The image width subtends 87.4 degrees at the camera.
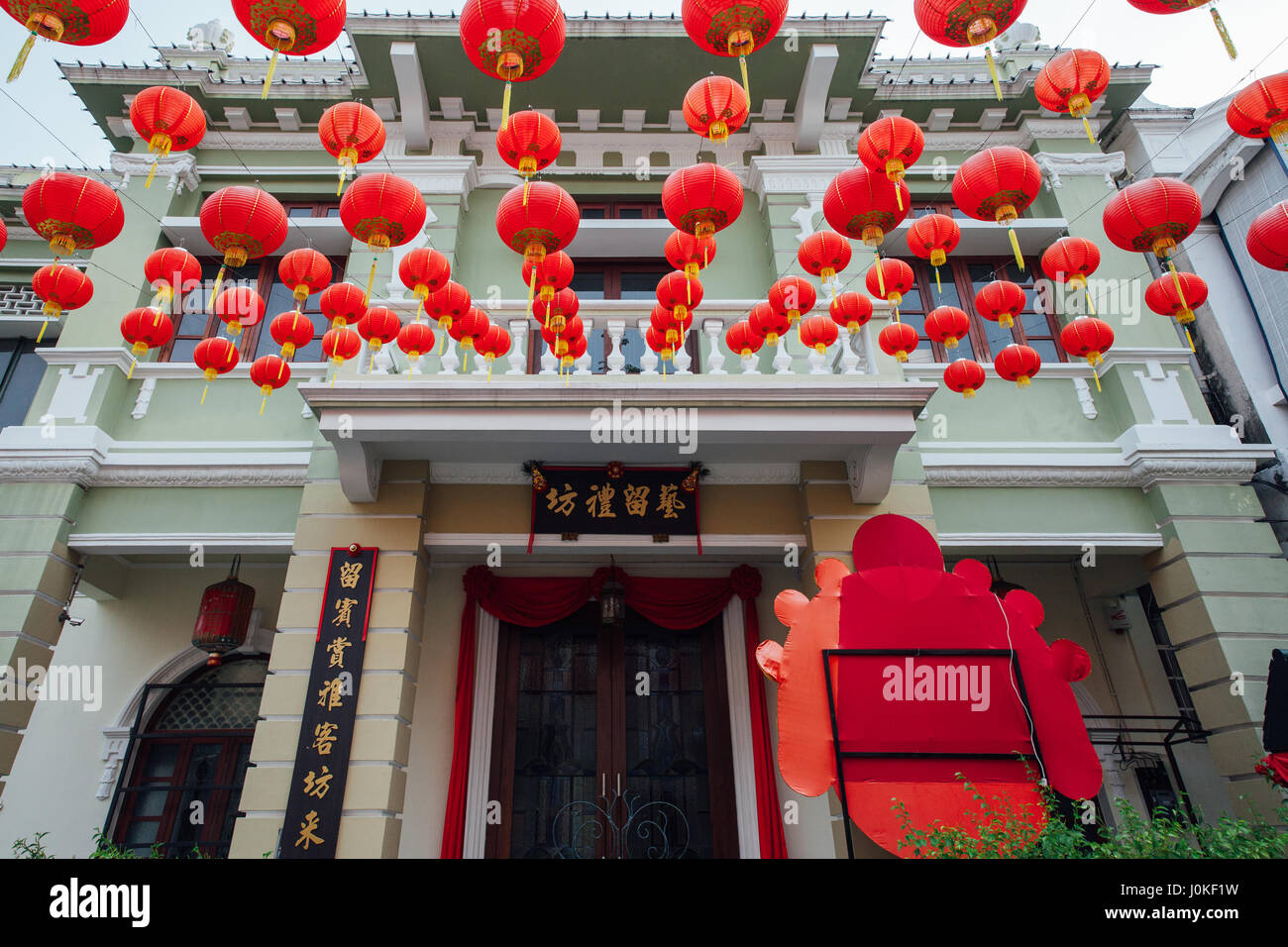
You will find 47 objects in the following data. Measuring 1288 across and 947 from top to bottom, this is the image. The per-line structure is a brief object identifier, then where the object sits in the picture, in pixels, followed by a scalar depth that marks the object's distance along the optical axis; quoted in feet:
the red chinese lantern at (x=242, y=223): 15.96
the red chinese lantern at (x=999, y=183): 15.46
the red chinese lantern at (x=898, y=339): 20.49
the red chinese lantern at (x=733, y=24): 12.84
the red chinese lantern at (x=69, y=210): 15.16
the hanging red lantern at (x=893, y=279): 18.93
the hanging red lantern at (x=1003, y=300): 19.70
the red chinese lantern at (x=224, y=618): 22.29
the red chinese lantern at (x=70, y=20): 11.64
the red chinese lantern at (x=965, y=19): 12.59
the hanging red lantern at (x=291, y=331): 20.15
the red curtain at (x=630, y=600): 21.86
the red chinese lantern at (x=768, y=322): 20.08
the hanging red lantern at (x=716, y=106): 15.26
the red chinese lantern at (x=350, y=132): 15.93
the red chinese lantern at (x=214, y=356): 19.81
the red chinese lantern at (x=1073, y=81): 15.51
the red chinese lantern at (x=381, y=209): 15.71
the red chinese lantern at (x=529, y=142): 15.48
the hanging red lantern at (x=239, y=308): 19.40
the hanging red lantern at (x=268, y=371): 20.33
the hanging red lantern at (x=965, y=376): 21.08
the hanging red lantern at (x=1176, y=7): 11.91
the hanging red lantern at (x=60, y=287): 17.80
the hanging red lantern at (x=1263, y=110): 14.47
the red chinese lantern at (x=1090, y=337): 19.97
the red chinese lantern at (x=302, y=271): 18.60
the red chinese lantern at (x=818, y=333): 20.95
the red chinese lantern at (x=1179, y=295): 17.79
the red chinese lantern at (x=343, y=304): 18.62
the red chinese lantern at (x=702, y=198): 15.80
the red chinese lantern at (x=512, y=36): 12.73
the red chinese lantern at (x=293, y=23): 12.03
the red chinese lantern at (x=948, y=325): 20.67
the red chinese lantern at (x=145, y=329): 19.69
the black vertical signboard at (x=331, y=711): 16.79
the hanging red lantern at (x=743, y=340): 21.06
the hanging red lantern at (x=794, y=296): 19.27
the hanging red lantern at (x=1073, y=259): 18.37
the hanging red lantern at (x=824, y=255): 19.16
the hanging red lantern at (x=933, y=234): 19.01
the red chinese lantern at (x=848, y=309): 20.16
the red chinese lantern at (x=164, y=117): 14.92
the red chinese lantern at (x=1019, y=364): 21.03
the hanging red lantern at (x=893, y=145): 15.37
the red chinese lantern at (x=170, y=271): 19.04
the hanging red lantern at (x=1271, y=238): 16.01
